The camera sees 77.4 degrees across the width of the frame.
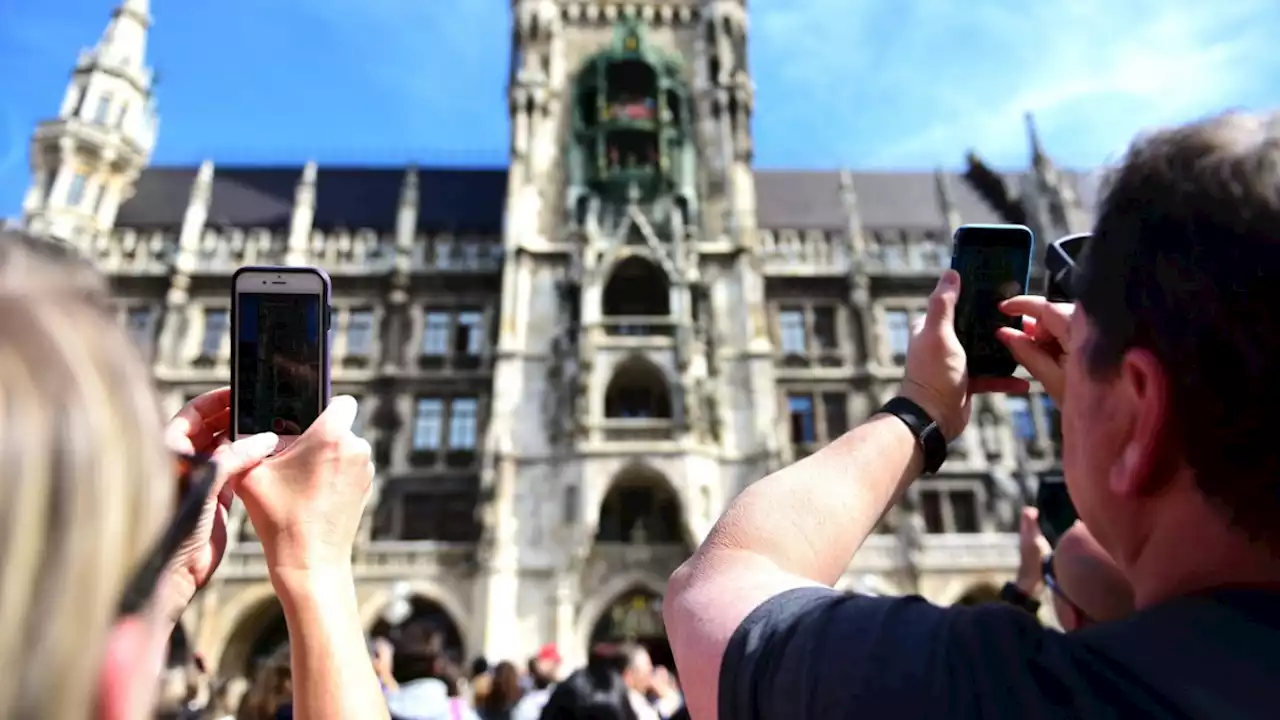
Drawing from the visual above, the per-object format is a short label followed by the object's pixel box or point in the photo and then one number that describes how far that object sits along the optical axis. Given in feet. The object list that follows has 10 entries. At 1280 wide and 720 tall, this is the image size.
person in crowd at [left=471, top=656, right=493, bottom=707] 24.15
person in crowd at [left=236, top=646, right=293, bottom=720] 13.62
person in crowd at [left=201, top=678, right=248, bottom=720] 16.15
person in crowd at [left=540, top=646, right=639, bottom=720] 14.58
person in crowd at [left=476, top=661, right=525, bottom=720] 20.77
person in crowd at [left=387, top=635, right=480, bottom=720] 14.47
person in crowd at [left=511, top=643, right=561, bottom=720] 21.42
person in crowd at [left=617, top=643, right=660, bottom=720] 20.89
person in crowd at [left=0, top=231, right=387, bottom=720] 2.67
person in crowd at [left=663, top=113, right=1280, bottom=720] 3.43
